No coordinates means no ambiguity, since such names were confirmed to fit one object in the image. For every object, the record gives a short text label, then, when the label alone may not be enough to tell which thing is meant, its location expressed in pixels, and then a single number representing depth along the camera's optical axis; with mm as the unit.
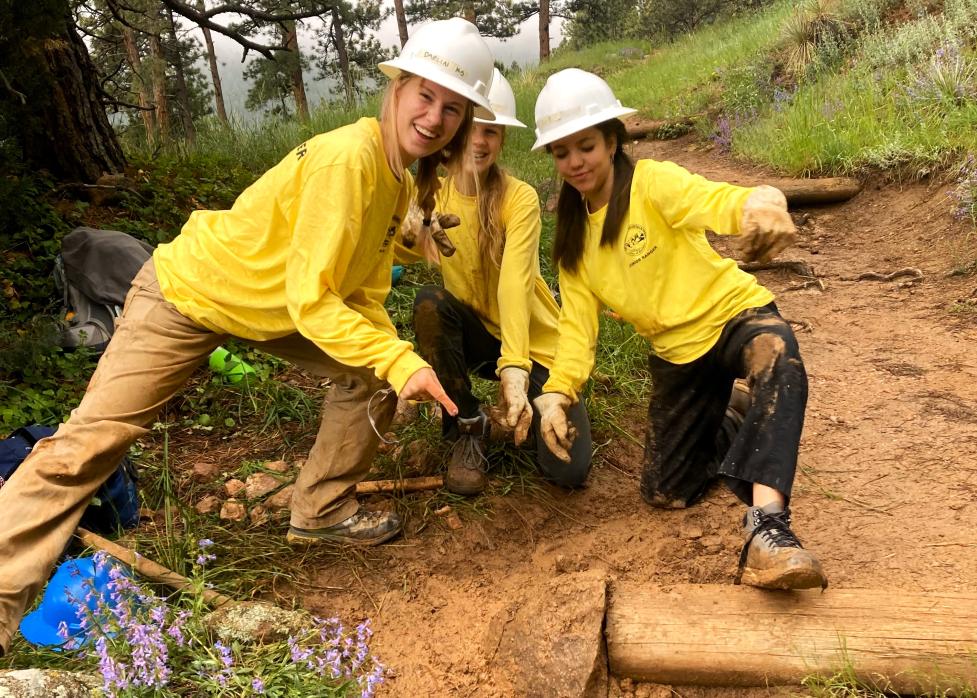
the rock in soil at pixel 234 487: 2856
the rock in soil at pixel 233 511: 2674
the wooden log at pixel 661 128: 9125
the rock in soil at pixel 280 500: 2764
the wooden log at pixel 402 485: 2854
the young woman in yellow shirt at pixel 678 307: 2023
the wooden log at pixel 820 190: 5742
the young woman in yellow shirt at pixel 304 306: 2014
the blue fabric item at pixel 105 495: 2412
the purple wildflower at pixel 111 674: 1612
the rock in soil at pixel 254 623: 1927
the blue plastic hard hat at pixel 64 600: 1982
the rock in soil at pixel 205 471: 2984
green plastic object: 3602
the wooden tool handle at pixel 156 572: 2100
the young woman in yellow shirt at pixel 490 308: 2711
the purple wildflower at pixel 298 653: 1786
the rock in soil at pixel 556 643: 1815
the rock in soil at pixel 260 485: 2852
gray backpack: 3490
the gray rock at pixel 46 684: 1531
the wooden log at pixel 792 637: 1667
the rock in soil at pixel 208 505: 2730
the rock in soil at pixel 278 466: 3023
